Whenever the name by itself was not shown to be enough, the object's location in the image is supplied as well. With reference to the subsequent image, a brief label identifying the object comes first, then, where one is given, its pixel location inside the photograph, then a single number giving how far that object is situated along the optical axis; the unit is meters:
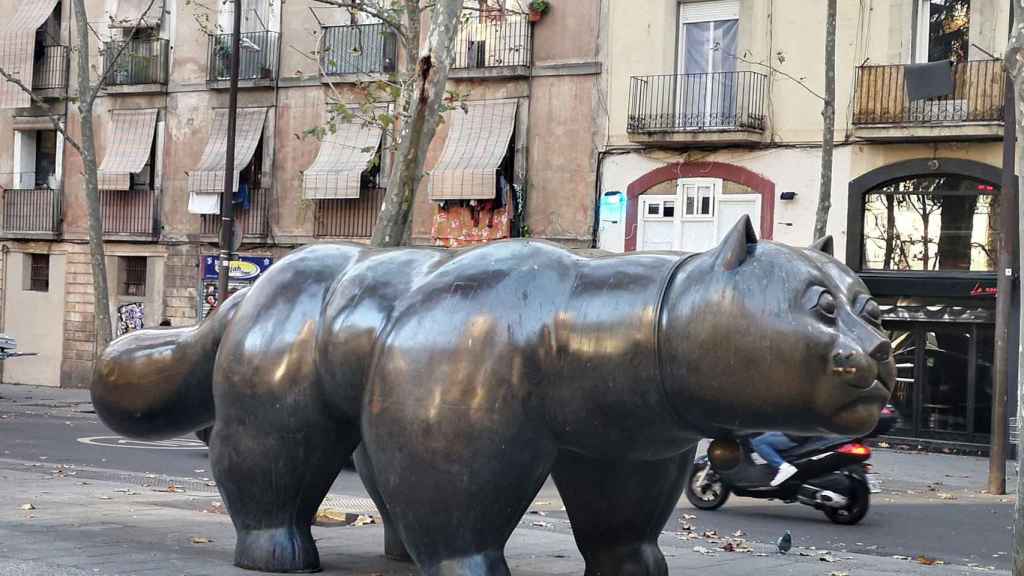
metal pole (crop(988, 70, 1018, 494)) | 15.77
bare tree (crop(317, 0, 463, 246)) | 11.97
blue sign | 23.86
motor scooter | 12.20
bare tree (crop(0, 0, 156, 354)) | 21.36
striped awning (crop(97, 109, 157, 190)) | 30.78
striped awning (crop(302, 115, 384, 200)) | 27.53
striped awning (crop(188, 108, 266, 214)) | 29.27
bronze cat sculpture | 5.32
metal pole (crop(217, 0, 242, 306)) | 23.55
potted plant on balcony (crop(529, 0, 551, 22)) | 26.14
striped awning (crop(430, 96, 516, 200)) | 26.08
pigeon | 9.27
